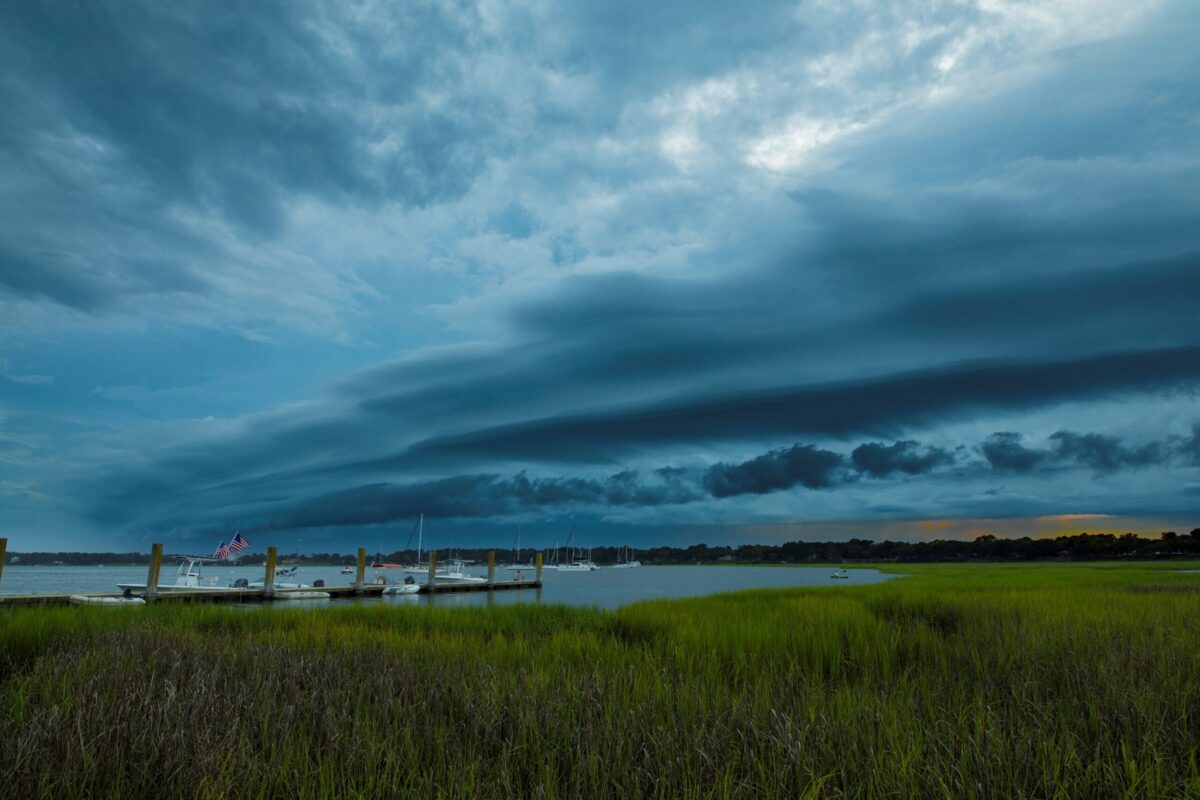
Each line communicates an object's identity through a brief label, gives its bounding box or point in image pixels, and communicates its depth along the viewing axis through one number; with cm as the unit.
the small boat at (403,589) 4497
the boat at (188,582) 3488
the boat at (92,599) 2460
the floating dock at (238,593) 2349
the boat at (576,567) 18265
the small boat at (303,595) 3584
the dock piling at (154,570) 2852
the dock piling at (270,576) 3397
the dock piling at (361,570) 4377
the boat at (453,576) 6363
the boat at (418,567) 9234
